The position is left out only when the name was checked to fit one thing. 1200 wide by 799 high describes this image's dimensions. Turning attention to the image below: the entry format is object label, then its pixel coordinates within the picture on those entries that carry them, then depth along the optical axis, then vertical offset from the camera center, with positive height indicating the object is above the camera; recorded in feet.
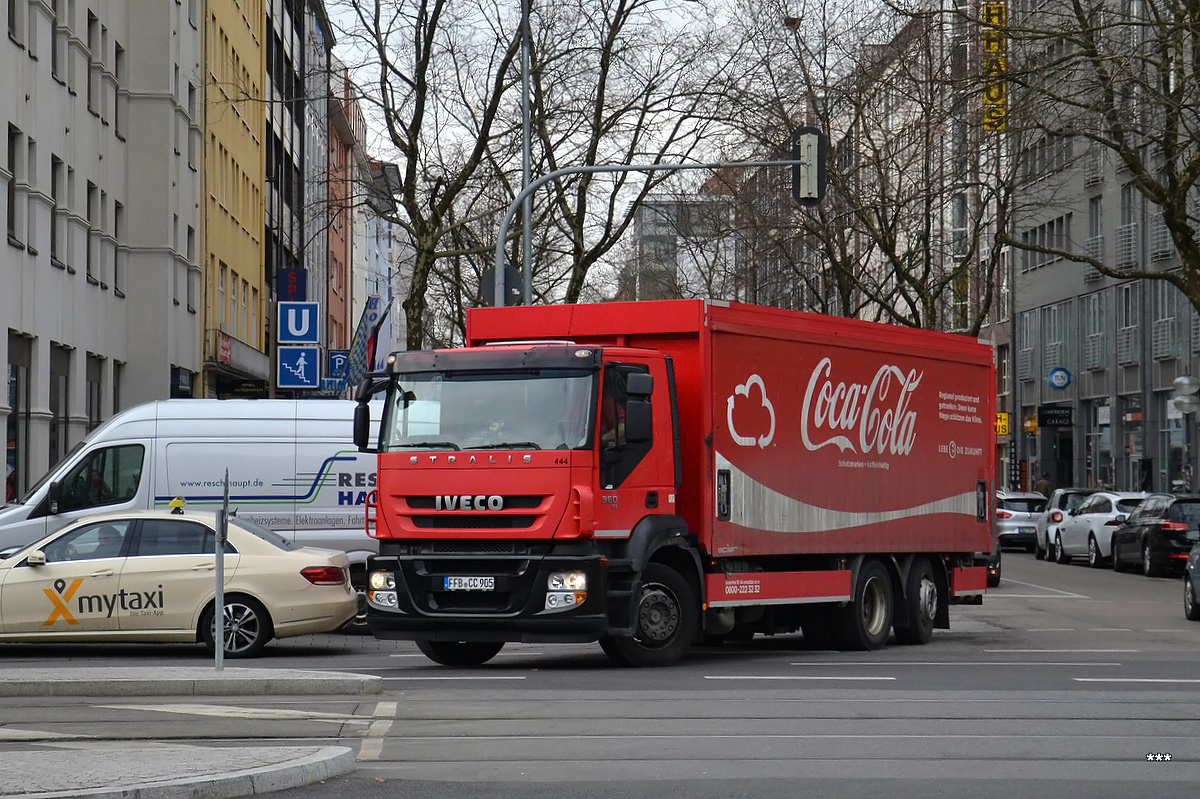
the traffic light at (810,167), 90.27 +13.75
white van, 67.56 -0.47
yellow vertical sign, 86.69 +18.44
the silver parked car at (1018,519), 150.71 -5.27
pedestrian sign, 103.09 +4.56
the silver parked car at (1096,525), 125.90 -4.89
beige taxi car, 56.24 -4.07
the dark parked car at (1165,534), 110.22 -4.74
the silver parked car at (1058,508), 136.15 -3.97
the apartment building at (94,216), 99.35 +14.57
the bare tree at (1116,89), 86.12 +17.34
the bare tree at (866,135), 127.03 +22.82
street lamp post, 106.73 +18.05
